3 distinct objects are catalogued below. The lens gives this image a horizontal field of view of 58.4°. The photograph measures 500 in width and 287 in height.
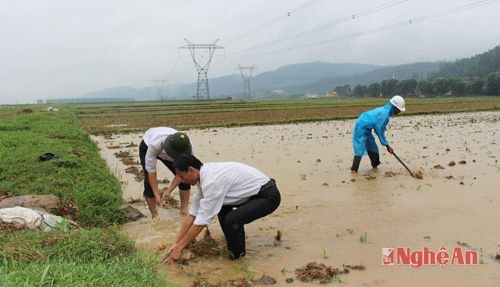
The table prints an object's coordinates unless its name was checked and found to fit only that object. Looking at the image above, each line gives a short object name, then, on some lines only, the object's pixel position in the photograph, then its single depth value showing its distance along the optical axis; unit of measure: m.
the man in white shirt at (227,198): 4.00
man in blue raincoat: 7.99
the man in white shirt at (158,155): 4.51
